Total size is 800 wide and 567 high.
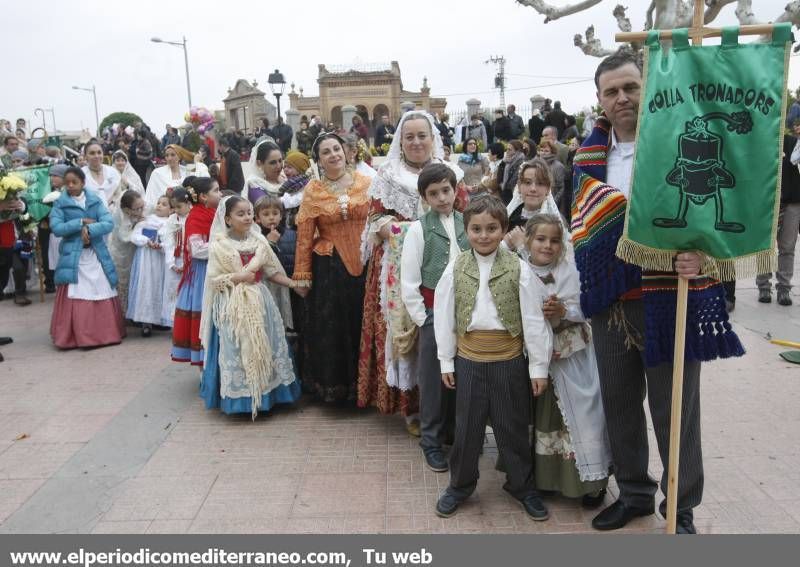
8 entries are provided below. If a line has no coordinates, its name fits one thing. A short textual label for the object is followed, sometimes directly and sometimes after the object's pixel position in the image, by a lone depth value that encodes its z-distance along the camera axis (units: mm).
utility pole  46875
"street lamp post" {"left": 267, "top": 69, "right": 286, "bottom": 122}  15828
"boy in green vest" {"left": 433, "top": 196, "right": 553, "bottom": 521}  3094
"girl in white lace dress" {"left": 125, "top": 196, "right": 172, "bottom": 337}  6957
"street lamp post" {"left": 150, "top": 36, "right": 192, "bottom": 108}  29409
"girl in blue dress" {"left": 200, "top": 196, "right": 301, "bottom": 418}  4461
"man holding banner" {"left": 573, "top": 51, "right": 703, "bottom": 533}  2715
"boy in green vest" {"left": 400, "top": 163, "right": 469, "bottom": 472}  3605
